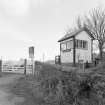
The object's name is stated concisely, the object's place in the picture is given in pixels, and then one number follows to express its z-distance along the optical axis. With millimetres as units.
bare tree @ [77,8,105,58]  21177
